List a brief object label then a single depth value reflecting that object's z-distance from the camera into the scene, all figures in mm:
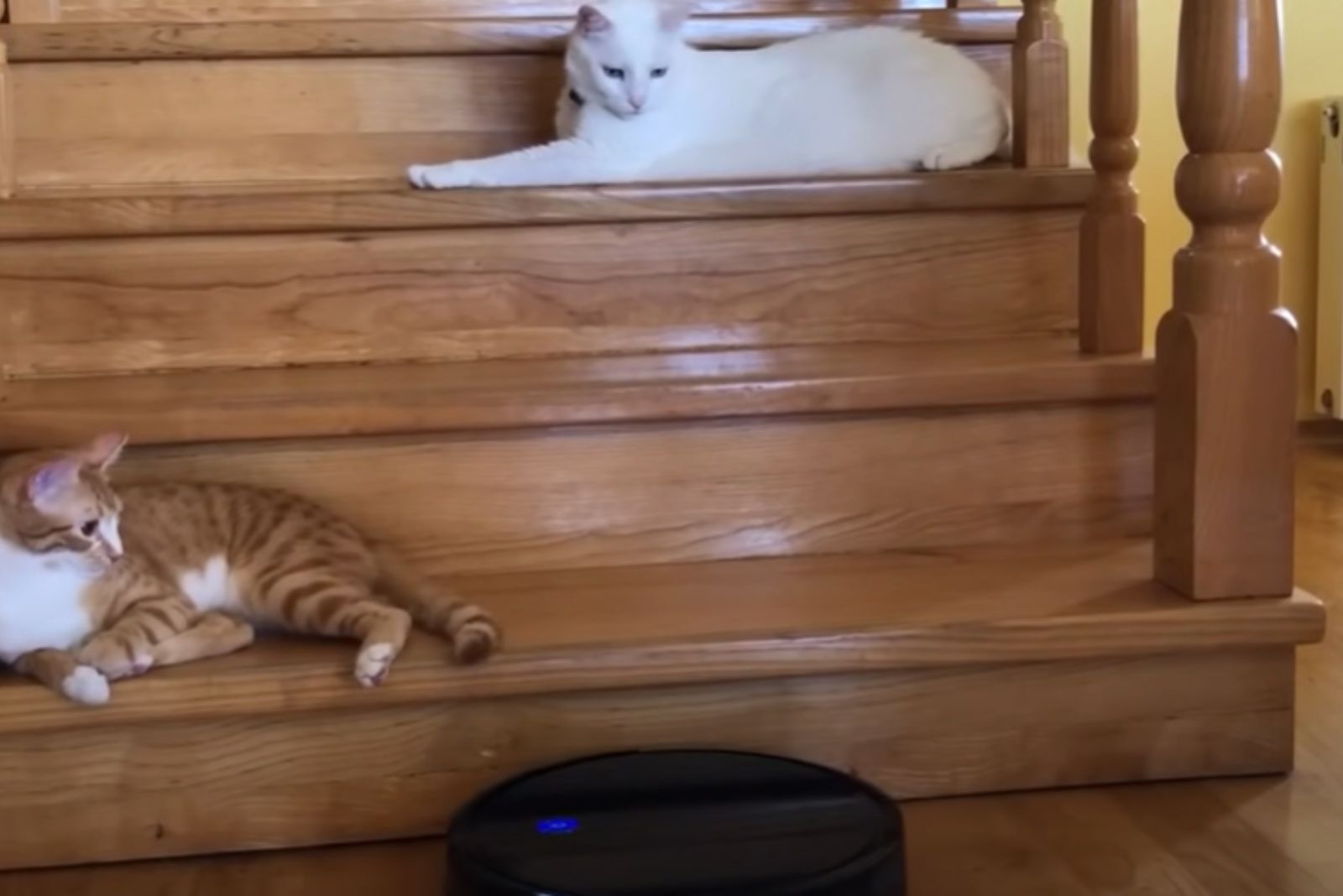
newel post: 1257
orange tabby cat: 1207
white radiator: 2727
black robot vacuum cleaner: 1017
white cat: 1846
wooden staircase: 1257
